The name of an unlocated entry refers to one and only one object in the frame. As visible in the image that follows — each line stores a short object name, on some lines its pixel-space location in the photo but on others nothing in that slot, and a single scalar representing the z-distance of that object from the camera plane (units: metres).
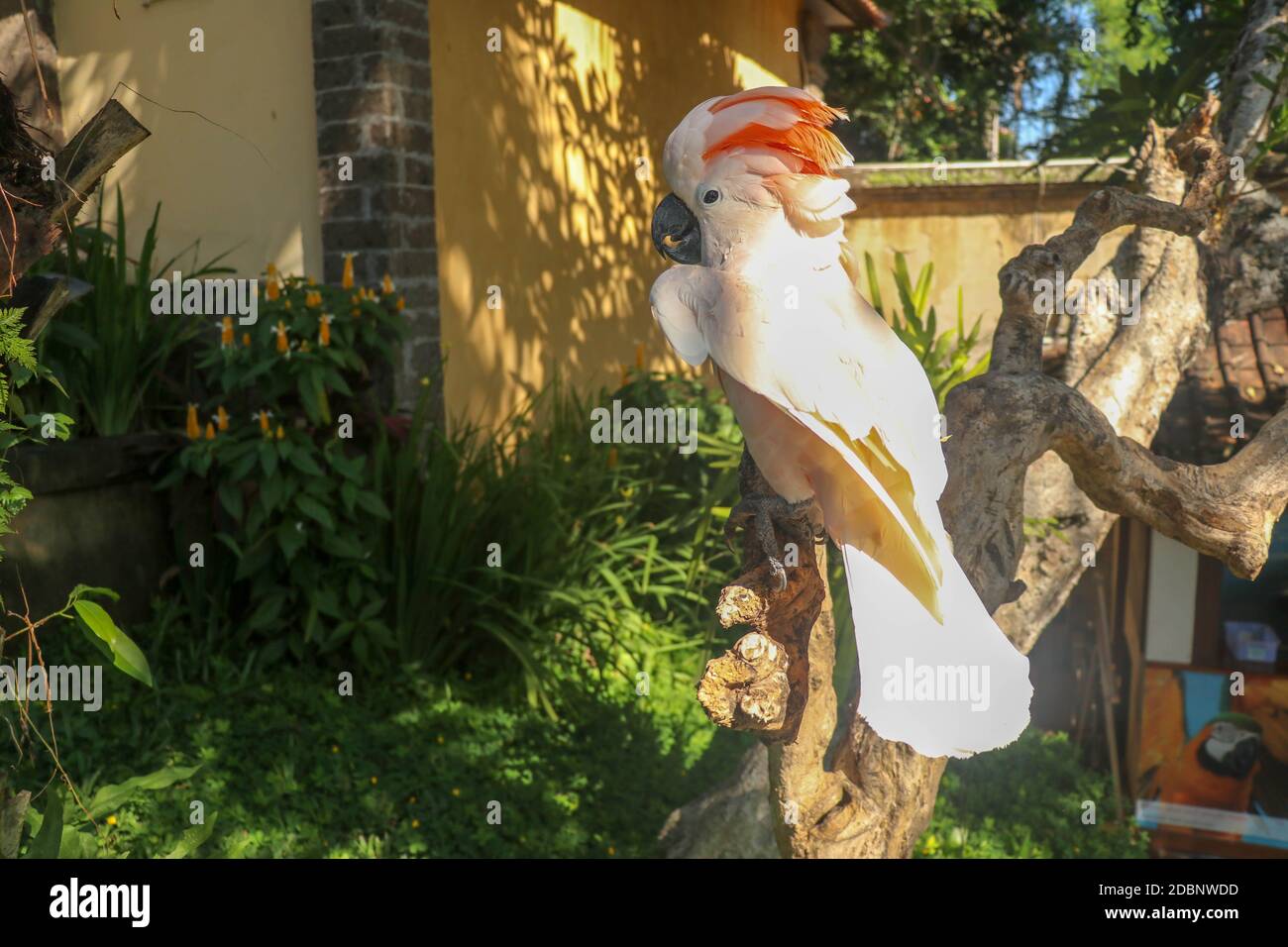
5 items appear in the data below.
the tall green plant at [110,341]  4.18
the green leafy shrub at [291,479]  4.09
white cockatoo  1.44
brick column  4.43
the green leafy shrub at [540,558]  4.32
